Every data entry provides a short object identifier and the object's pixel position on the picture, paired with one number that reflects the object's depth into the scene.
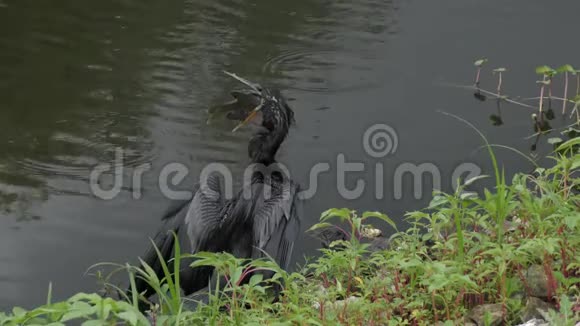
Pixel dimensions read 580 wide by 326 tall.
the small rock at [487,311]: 6.95
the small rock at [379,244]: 9.88
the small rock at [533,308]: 6.80
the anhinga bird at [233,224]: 9.06
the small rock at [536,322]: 6.37
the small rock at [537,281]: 7.17
